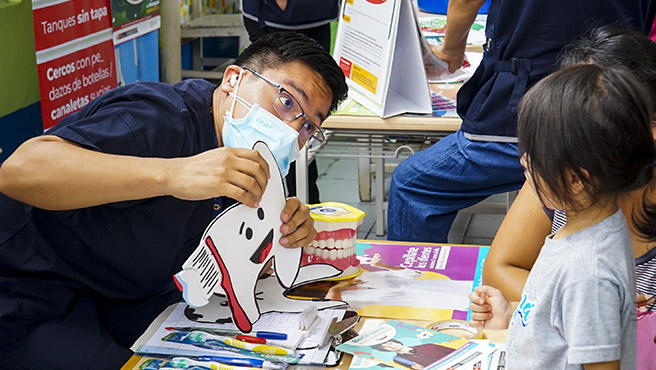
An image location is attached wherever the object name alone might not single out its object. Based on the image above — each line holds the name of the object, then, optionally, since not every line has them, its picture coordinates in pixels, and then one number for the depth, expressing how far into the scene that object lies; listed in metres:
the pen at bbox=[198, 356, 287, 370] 1.38
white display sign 2.66
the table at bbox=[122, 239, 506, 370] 1.84
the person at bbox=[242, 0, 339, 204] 3.74
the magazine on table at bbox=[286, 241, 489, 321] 1.63
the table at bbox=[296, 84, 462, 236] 2.74
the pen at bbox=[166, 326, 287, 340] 1.46
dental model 1.77
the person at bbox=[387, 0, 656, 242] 2.20
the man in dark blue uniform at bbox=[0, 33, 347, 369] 1.42
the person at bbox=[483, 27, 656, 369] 1.50
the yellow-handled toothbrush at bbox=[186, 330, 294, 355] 1.41
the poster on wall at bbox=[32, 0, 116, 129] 3.78
